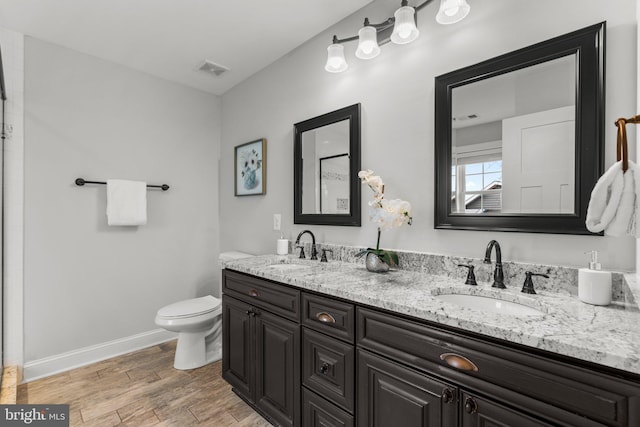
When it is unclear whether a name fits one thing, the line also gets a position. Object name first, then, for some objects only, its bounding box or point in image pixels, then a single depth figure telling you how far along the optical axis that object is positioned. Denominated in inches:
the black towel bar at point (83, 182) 90.7
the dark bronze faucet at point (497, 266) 48.9
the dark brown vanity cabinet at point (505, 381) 26.4
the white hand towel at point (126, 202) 95.3
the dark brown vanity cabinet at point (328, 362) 47.6
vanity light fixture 50.9
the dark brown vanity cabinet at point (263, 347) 57.6
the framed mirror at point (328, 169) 74.7
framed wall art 102.1
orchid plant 59.0
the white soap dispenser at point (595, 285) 38.5
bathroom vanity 27.9
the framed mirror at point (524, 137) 44.5
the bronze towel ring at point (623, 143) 30.4
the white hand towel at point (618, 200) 30.9
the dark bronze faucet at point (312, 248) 80.9
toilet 84.0
